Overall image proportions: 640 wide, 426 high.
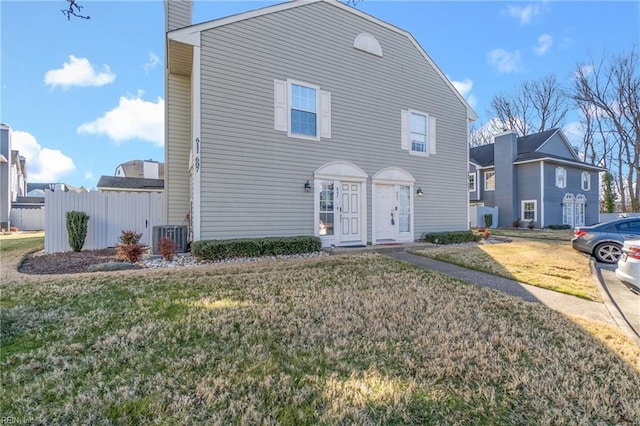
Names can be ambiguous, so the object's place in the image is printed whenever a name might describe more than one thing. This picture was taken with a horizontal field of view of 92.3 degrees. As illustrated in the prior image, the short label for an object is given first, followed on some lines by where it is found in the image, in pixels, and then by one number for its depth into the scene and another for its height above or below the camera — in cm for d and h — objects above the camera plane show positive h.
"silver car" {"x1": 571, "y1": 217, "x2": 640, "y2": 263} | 832 -60
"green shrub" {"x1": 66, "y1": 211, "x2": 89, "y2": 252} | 918 -37
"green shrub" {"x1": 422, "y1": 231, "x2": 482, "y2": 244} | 1130 -83
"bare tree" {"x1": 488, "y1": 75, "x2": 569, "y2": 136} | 3052 +1124
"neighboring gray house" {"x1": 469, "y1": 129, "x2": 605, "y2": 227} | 2084 +245
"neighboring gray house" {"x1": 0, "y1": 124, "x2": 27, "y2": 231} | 2014 +265
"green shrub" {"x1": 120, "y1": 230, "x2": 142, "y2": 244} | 845 -62
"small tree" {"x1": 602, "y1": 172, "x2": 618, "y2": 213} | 2602 +171
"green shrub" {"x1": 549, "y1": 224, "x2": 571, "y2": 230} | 2019 -79
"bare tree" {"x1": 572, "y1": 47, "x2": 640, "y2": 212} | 2528 +906
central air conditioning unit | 832 -55
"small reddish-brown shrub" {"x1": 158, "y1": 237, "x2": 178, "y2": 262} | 752 -82
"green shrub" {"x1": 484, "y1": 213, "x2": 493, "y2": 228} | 2170 -35
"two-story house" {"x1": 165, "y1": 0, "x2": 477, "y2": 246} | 827 +279
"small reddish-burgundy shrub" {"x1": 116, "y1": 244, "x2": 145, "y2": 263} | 740 -89
